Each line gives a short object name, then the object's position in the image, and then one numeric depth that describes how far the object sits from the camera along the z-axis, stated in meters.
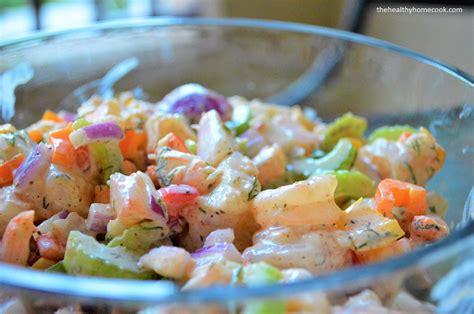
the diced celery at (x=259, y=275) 0.20
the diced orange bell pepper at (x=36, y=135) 0.30
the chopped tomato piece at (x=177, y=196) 0.25
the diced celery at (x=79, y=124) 0.27
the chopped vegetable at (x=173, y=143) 0.28
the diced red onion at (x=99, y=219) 0.25
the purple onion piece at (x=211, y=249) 0.23
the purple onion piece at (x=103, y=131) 0.26
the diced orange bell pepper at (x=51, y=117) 0.31
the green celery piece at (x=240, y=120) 0.31
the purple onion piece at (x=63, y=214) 0.25
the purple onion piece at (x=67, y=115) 0.32
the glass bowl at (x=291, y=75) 0.28
